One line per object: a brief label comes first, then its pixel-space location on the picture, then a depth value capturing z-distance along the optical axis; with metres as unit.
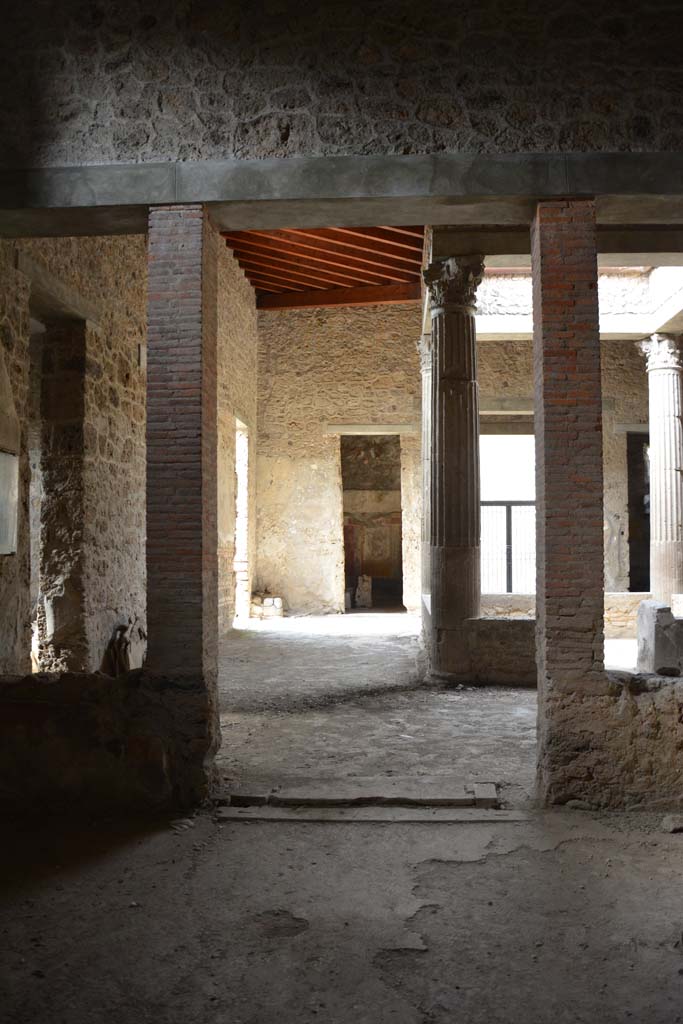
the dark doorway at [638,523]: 17.64
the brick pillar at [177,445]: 4.62
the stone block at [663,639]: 7.84
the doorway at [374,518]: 18.11
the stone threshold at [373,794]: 4.46
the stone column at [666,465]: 11.88
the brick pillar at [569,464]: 4.47
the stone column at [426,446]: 8.73
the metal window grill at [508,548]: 14.99
